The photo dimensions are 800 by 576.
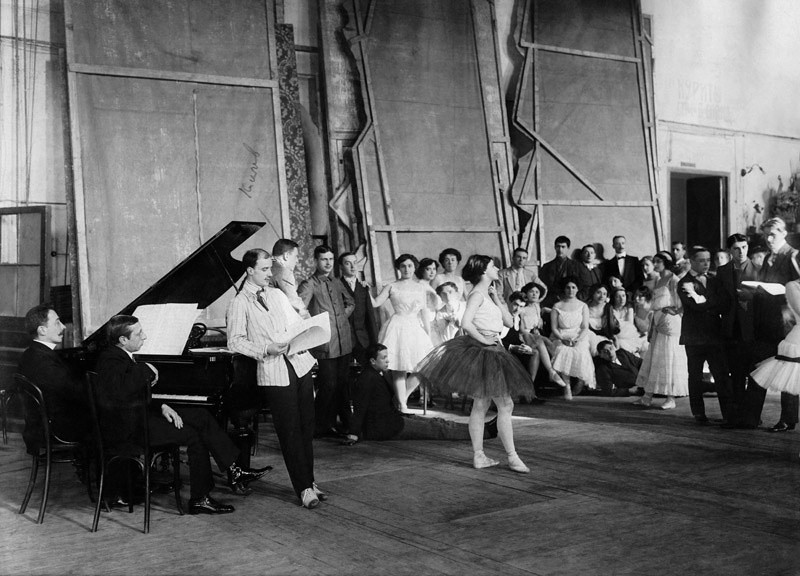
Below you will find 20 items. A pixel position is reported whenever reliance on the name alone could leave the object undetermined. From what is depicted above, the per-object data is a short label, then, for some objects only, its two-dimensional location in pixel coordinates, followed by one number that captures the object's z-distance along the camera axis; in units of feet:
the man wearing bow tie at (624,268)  34.22
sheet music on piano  17.04
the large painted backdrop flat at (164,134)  26.40
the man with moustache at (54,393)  15.53
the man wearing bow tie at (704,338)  23.77
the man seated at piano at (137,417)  14.58
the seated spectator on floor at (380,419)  21.91
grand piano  16.21
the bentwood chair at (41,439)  14.92
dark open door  42.70
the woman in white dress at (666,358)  26.96
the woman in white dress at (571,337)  29.76
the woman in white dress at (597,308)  31.17
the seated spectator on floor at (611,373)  30.35
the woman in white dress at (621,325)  31.14
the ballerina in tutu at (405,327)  25.35
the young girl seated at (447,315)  27.63
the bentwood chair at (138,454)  14.53
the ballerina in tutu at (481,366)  17.95
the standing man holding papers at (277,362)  15.29
